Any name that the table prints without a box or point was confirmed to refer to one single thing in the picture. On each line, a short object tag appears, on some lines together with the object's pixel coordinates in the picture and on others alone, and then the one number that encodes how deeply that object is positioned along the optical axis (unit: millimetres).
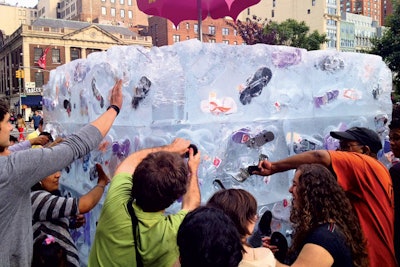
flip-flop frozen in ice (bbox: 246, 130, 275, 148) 3492
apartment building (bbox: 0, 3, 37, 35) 68062
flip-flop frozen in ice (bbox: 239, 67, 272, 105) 3480
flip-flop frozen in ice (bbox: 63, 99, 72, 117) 4750
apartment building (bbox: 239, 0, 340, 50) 56316
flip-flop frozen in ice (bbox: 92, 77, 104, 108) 3867
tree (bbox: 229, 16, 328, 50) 29500
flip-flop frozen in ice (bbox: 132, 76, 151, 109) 3291
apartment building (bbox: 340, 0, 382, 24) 102438
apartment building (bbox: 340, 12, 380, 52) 68750
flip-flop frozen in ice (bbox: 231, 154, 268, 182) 3418
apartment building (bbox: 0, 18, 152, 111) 38031
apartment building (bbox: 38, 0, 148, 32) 60106
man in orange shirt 2213
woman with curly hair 1717
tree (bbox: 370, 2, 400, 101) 15320
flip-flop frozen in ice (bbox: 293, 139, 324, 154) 3826
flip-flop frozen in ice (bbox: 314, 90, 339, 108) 4059
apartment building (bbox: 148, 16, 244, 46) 46500
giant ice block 3236
